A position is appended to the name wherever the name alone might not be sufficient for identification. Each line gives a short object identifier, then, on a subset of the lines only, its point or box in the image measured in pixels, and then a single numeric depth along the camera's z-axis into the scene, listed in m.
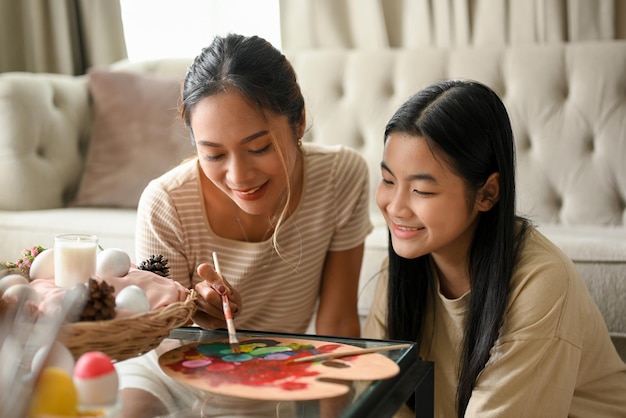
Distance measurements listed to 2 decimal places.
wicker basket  0.88
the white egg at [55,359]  0.82
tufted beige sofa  2.19
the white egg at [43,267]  1.07
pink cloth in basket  0.96
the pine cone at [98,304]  0.92
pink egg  0.81
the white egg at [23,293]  0.94
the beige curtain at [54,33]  3.26
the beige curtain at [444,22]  2.61
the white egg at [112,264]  1.04
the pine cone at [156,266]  1.17
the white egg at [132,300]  0.96
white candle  1.02
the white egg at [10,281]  0.98
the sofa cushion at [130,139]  2.54
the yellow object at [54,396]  0.79
